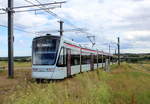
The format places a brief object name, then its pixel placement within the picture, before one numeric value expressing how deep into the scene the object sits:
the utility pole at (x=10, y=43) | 10.33
